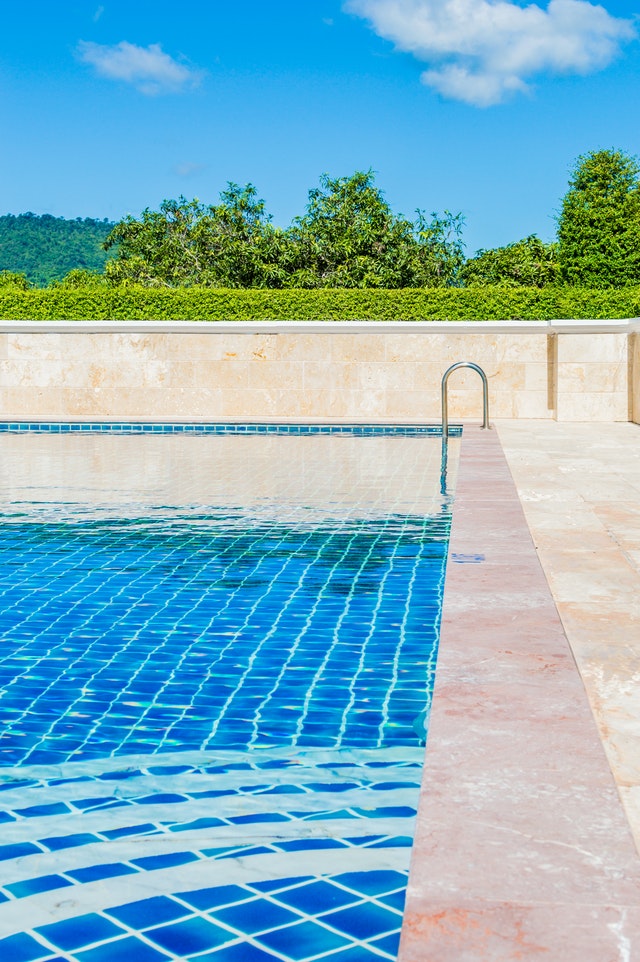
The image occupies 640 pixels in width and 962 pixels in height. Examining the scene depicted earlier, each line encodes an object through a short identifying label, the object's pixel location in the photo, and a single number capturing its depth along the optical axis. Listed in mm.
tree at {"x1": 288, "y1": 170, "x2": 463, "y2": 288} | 28578
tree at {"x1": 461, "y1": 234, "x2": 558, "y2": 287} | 30938
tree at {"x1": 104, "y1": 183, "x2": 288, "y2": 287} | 28375
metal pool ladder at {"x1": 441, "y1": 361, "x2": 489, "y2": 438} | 10898
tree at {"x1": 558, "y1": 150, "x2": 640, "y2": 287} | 30781
